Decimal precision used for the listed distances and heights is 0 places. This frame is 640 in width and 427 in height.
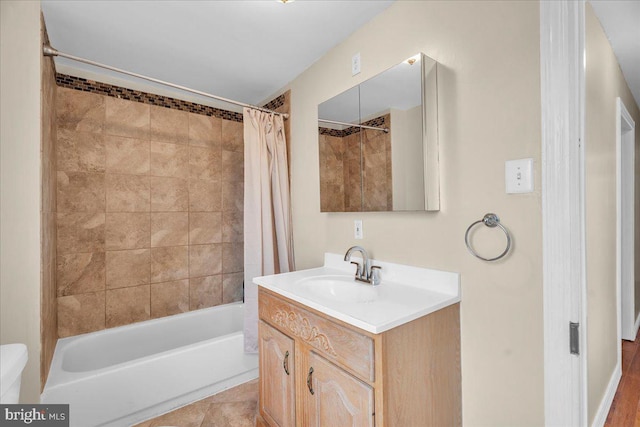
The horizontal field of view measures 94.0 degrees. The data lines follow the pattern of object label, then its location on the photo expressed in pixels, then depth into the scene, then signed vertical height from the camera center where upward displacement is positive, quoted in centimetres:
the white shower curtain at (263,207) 219 +5
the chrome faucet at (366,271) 152 -31
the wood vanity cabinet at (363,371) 99 -60
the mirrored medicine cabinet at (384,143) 135 +37
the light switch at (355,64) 172 +86
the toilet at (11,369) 95 -51
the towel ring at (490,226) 108 -6
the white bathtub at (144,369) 157 -96
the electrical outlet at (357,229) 174 -10
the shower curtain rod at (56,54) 152 +84
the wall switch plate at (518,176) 103 +12
